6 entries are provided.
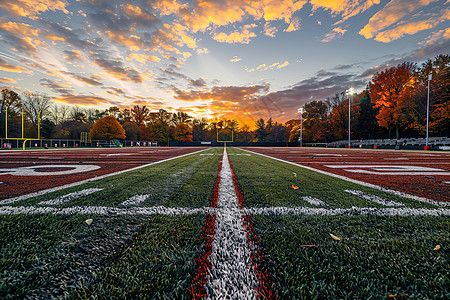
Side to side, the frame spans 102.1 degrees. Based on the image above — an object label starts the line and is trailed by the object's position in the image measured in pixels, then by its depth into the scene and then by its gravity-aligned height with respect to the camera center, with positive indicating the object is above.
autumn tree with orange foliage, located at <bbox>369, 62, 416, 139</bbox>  27.84 +8.33
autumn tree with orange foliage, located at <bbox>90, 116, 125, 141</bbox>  41.56 +3.15
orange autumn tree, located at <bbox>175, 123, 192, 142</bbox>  52.66 +3.39
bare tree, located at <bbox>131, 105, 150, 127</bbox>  58.38 +9.25
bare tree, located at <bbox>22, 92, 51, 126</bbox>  34.78 +7.25
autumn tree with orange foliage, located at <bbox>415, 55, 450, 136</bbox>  25.20 +7.14
